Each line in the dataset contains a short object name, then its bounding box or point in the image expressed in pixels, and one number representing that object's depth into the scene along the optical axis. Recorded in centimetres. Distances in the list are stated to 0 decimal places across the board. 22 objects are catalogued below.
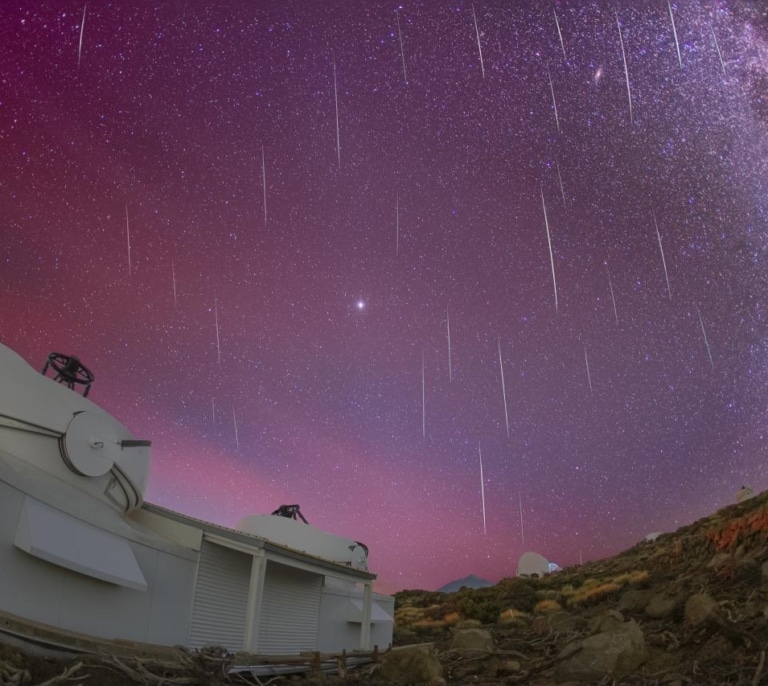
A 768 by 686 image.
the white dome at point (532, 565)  4781
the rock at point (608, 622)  1670
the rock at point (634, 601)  2072
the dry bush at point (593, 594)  2695
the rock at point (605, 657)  1385
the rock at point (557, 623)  2166
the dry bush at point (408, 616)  3456
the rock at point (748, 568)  1783
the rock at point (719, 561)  2019
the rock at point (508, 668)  1604
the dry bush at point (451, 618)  3250
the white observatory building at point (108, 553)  1187
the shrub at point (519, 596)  3244
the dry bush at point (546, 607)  2927
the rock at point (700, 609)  1505
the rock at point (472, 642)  1868
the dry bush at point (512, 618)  2800
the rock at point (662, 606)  1816
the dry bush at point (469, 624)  2939
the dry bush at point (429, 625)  3253
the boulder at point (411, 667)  1561
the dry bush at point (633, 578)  2655
